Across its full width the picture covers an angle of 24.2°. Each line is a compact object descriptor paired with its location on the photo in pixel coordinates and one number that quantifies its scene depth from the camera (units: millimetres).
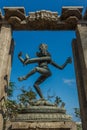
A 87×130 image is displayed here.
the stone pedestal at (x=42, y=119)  5832
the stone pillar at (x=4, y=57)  7055
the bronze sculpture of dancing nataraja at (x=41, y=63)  7238
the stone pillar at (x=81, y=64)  7020
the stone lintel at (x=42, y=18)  8781
